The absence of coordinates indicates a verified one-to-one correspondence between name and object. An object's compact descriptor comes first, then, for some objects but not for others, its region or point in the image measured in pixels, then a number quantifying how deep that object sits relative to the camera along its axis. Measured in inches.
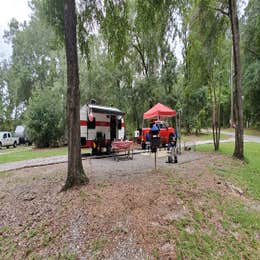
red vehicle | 523.2
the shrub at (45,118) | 706.8
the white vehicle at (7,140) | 838.5
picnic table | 345.4
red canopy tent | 426.3
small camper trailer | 412.8
